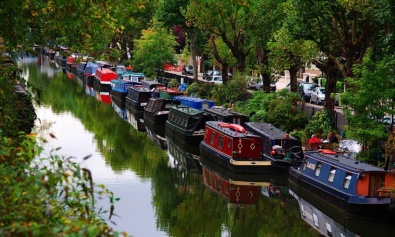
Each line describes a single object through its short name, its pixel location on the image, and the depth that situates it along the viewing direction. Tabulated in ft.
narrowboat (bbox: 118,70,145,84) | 246.06
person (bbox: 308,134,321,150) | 115.34
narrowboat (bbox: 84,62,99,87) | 284.20
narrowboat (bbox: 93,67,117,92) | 258.78
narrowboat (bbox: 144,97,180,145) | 169.37
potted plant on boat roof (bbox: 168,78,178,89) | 236.63
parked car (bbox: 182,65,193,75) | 285.00
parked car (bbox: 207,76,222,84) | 237.66
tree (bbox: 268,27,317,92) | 134.86
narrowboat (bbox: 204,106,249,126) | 140.36
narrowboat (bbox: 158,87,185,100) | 190.30
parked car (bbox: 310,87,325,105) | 186.70
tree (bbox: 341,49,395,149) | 97.71
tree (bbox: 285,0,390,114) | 113.19
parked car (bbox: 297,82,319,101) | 199.21
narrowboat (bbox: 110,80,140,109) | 219.41
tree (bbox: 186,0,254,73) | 169.99
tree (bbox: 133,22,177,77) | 256.32
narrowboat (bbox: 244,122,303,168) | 111.04
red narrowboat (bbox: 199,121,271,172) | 111.45
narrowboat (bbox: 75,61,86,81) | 310.04
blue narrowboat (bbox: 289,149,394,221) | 84.84
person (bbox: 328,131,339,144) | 117.19
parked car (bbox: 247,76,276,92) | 220.23
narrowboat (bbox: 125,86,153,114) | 193.77
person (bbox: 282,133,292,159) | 113.51
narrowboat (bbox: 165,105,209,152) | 142.82
